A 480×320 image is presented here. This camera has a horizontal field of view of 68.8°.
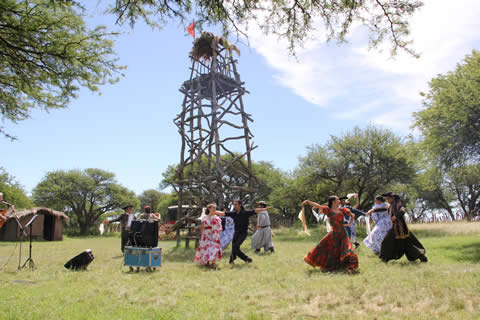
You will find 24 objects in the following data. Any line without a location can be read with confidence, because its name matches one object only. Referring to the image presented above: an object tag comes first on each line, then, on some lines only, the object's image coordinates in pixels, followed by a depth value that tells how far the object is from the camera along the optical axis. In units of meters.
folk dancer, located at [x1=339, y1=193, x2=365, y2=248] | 9.50
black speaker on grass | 8.59
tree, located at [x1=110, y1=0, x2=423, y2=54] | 5.32
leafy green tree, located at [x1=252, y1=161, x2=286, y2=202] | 41.00
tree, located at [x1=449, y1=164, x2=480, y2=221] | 38.01
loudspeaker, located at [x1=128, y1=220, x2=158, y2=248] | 8.98
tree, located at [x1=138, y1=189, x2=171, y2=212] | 68.88
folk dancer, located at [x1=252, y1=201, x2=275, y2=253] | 13.24
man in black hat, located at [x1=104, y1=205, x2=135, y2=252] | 12.02
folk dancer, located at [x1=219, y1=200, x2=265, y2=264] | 9.76
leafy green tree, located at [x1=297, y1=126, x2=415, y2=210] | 22.28
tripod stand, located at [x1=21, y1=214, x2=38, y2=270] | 9.00
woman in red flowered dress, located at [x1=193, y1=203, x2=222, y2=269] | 9.26
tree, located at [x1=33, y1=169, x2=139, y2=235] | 44.34
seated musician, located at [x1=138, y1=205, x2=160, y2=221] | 9.40
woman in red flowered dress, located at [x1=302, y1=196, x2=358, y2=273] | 7.49
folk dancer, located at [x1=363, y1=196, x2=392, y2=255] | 10.18
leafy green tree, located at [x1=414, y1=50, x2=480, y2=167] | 13.41
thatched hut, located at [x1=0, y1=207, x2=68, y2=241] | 28.38
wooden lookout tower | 16.25
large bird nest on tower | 16.88
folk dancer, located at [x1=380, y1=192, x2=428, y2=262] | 8.71
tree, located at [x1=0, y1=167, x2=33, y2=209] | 36.01
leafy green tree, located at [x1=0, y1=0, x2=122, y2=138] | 6.93
